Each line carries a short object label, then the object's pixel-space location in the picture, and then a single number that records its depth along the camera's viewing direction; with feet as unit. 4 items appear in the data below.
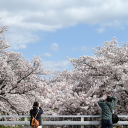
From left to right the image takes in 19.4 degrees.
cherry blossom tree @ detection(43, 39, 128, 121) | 58.80
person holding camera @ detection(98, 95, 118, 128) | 36.83
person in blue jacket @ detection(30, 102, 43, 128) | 36.67
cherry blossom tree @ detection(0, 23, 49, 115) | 82.24
